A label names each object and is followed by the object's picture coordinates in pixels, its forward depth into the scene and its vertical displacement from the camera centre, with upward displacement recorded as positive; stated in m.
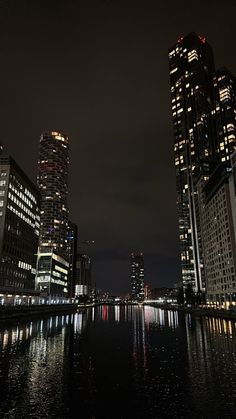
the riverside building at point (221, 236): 148.88 +30.70
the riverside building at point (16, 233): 134.50 +30.06
